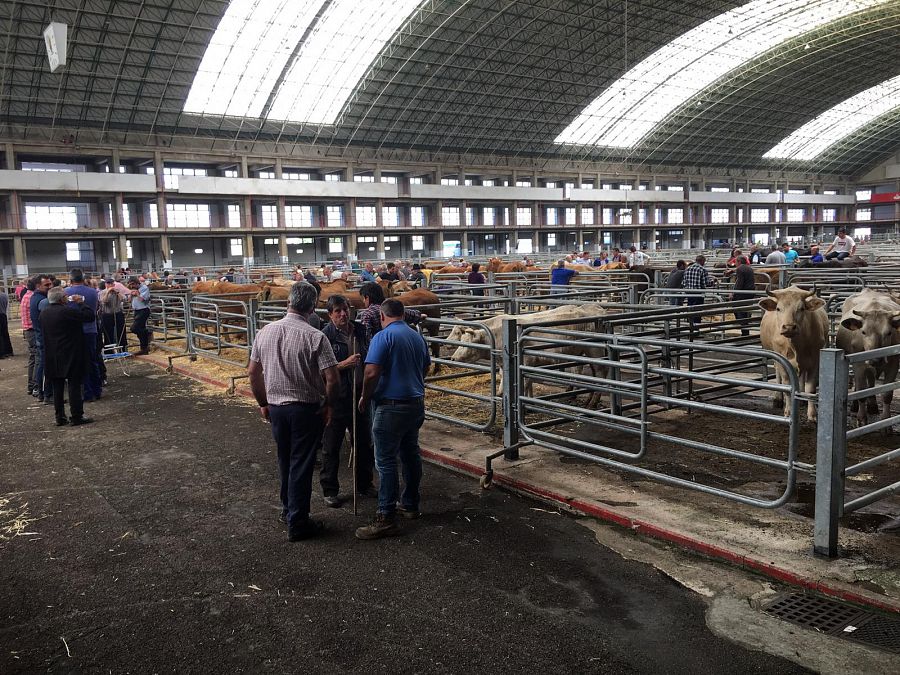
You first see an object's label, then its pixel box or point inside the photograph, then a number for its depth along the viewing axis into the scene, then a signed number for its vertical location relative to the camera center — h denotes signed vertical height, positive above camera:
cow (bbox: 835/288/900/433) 8.25 -0.94
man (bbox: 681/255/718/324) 16.92 -0.44
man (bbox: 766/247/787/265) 24.61 -0.06
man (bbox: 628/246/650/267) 28.44 +0.12
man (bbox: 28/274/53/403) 12.55 -1.07
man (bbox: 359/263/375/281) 21.98 -0.15
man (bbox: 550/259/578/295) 19.61 -0.34
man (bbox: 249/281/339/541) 5.97 -0.97
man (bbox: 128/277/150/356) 18.42 -0.97
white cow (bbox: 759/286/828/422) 8.43 -0.88
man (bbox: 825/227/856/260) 23.05 +0.26
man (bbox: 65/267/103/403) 12.58 -1.04
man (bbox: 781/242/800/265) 26.79 -0.01
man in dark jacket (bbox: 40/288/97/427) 10.52 -1.03
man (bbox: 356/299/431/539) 6.02 -1.08
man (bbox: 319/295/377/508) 6.88 -1.36
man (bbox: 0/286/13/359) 18.30 -1.39
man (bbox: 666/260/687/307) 17.70 -0.43
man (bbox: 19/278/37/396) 13.23 -0.89
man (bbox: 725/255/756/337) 17.11 -0.51
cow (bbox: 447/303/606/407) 9.65 -0.96
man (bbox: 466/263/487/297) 20.30 -0.31
